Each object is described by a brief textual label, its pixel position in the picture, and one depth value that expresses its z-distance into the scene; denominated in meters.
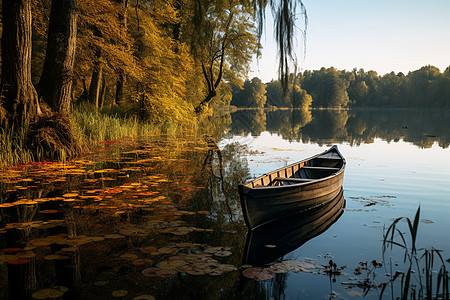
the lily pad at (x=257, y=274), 3.54
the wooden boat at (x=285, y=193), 4.98
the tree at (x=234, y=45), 26.11
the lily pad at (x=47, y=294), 2.90
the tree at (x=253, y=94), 127.31
